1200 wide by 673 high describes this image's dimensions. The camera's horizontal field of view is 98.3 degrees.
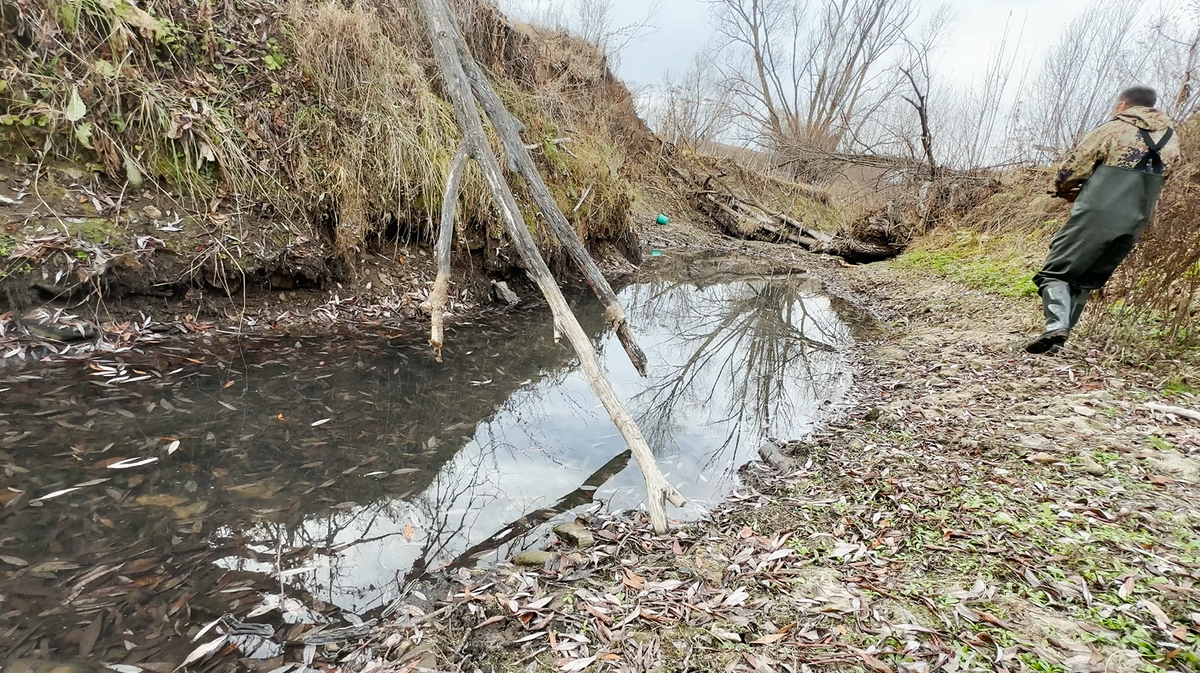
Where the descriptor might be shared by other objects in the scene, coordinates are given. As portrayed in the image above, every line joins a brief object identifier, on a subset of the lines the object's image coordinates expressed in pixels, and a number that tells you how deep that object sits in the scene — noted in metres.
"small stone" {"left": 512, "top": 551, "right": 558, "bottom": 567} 2.47
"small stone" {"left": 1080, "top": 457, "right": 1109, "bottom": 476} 2.59
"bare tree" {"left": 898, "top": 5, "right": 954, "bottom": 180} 11.12
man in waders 3.77
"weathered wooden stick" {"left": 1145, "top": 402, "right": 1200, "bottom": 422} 3.04
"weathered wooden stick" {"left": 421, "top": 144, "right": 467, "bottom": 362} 2.89
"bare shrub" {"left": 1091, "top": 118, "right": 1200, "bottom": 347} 3.67
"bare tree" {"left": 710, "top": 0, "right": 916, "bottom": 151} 21.18
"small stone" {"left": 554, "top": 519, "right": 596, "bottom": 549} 2.64
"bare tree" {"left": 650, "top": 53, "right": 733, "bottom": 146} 18.52
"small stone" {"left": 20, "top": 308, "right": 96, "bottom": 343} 3.78
